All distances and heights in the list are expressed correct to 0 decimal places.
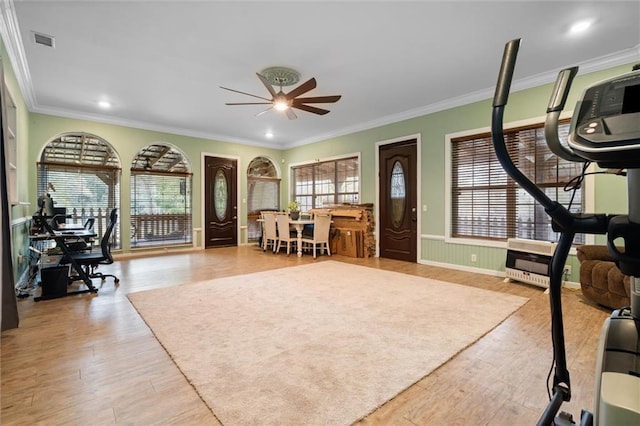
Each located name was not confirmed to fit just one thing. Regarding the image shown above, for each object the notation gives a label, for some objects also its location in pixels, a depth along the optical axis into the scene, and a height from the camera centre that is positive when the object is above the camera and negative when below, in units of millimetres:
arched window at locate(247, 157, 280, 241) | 8055 +477
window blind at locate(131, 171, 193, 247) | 6391 -1
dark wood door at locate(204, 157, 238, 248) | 7227 +151
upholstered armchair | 2727 -728
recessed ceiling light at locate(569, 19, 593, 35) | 2852 +1753
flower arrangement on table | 6328 -144
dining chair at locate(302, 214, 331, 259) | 6020 -517
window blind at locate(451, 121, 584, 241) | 3965 +268
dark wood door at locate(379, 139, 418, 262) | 5480 +104
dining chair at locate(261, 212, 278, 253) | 6531 -497
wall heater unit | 3674 -718
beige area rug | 1586 -1017
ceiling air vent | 3057 +1803
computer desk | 3328 -345
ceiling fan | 3709 +1422
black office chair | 3583 -571
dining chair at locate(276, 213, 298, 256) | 6215 -466
